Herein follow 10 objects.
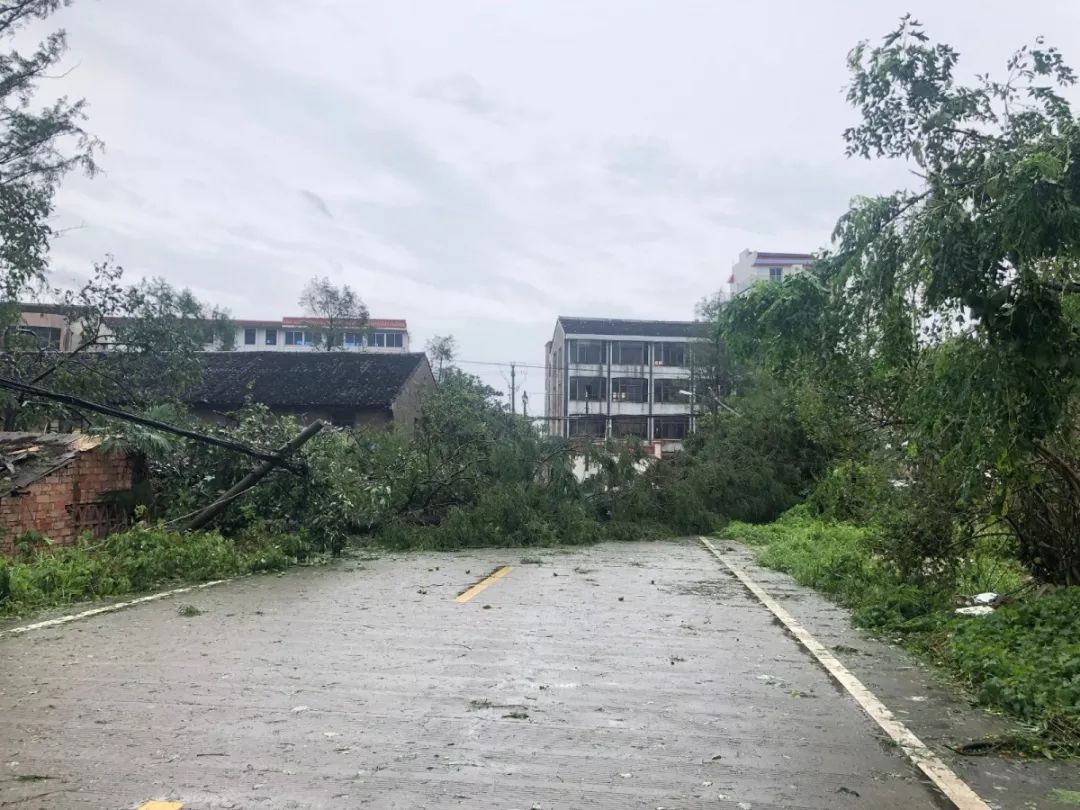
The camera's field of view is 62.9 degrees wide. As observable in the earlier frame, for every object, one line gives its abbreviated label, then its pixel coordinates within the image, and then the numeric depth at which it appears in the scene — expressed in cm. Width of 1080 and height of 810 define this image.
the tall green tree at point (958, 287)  572
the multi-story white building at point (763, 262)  6556
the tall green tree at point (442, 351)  6075
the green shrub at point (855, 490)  1144
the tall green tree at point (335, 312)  5500
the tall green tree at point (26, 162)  1858
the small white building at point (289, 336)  7794
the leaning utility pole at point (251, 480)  1442
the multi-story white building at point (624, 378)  6084
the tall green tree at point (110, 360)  1803
